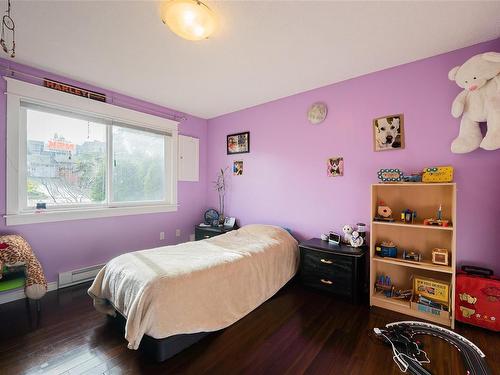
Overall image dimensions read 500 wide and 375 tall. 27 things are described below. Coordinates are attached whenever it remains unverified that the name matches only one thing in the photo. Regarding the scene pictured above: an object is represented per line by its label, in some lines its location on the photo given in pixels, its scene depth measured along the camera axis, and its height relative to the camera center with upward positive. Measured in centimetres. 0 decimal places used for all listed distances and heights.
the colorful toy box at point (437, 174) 193 +9
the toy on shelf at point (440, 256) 198 -61
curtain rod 225 +111
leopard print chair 195 -66
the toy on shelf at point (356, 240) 242 -57
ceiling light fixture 144 +109
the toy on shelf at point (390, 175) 216 +10
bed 153 -78
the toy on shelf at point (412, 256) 214 -66
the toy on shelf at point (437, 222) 195 -32
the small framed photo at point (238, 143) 358 +67
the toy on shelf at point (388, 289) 222 -104
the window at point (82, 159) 236 +33
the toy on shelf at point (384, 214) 226 -28
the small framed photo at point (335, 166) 269 +22
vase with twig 392 -1
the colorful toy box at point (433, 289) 200 -92
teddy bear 180 +69
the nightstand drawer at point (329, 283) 231 -101
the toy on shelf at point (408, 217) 217 -30
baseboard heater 260 -104
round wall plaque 280 +89
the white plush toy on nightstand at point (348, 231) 253 -50
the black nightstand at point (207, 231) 345 -70
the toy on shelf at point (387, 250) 224 -63
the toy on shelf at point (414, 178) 209 +7
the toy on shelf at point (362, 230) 249 -48
